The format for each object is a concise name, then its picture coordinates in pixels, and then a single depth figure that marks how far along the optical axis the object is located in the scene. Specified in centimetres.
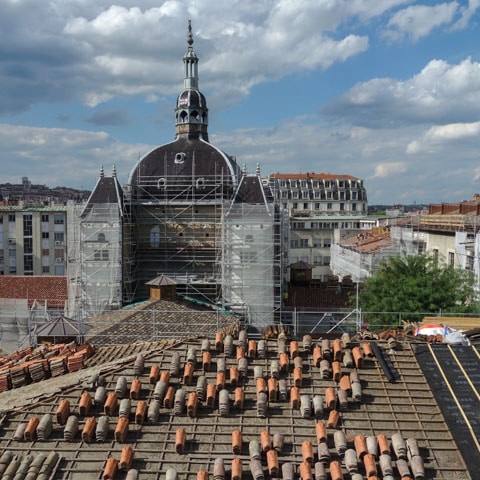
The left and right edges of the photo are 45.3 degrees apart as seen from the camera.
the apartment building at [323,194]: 10712
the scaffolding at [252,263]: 3588
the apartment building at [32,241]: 6912
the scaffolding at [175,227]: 4006
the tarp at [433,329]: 1849
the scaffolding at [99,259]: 3725
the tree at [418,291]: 2945
